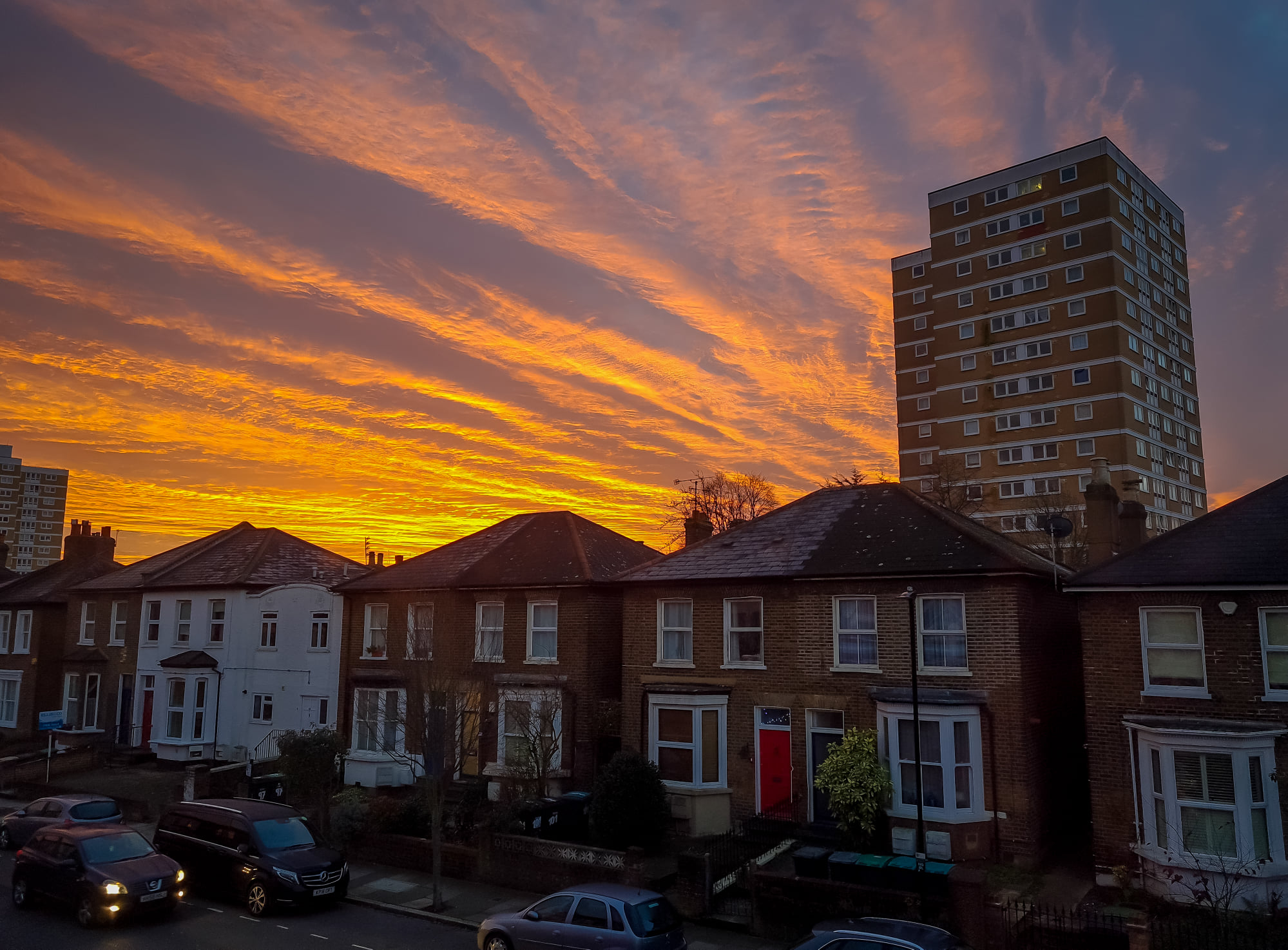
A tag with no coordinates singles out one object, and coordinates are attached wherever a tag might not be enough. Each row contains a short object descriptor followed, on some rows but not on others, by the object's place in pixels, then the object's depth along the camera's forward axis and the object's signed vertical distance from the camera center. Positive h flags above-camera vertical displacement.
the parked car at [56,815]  21.50 -4.74
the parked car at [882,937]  11.60 -4.23
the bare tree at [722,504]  63.59 +8.63
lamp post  17.16 -2.05
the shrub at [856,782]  20.05 -3.67
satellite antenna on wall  21.77 +2.43
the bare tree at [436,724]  19.64 -2.46
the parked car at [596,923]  13.72 -4.80
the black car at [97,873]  16.56 -4.85
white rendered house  33.78 -1.31
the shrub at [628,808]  20.66 -4.35
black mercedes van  17.61 -4.82
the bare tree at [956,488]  57.19 +10.01
